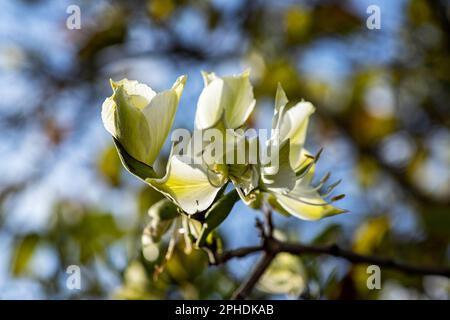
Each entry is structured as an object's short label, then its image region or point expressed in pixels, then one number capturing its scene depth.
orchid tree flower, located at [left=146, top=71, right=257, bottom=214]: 0.47
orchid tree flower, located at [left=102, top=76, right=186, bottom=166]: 0.48
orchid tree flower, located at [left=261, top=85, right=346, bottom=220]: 0.48
